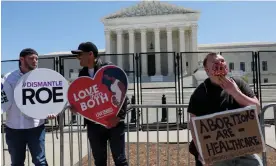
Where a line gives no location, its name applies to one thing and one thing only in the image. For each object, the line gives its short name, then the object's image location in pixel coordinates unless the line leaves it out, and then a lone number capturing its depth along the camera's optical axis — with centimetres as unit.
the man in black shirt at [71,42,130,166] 347
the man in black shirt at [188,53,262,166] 262
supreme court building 6166
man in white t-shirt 377
